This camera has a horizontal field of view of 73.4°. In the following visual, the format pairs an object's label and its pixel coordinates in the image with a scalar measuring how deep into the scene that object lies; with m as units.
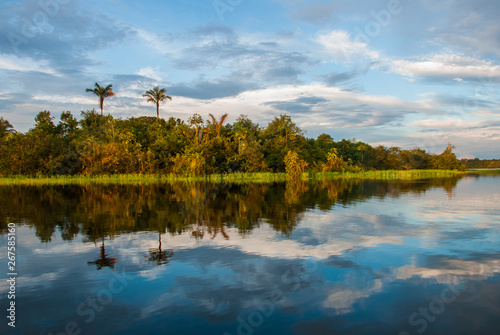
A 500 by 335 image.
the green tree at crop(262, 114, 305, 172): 54.16
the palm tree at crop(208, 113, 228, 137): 53.28
